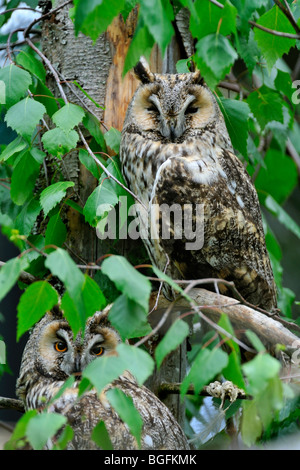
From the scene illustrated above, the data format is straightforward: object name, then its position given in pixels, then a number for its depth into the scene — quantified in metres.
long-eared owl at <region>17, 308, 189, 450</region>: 4.15
